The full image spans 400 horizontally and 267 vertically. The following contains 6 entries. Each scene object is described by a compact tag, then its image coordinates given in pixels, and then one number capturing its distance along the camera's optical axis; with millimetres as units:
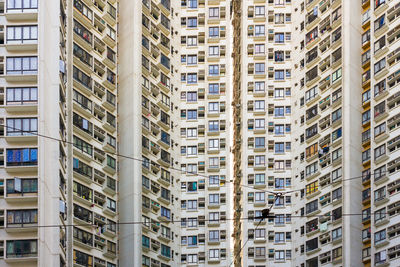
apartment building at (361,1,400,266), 102312
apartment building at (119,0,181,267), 111062
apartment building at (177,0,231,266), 124438
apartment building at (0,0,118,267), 87938
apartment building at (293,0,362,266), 108562
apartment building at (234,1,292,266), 121938
